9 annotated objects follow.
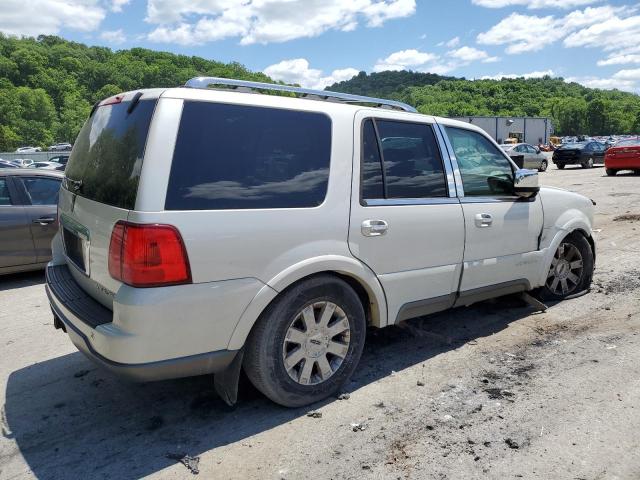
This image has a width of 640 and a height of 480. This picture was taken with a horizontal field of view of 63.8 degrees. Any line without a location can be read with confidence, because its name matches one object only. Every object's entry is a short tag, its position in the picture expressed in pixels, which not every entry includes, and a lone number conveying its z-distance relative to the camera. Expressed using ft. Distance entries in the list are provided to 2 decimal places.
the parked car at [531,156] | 91.25
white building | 222.28
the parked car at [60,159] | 103.80
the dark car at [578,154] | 90.89
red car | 65.98
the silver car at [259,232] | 8.70
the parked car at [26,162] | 96.25
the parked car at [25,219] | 20.86
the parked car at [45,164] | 82.18
